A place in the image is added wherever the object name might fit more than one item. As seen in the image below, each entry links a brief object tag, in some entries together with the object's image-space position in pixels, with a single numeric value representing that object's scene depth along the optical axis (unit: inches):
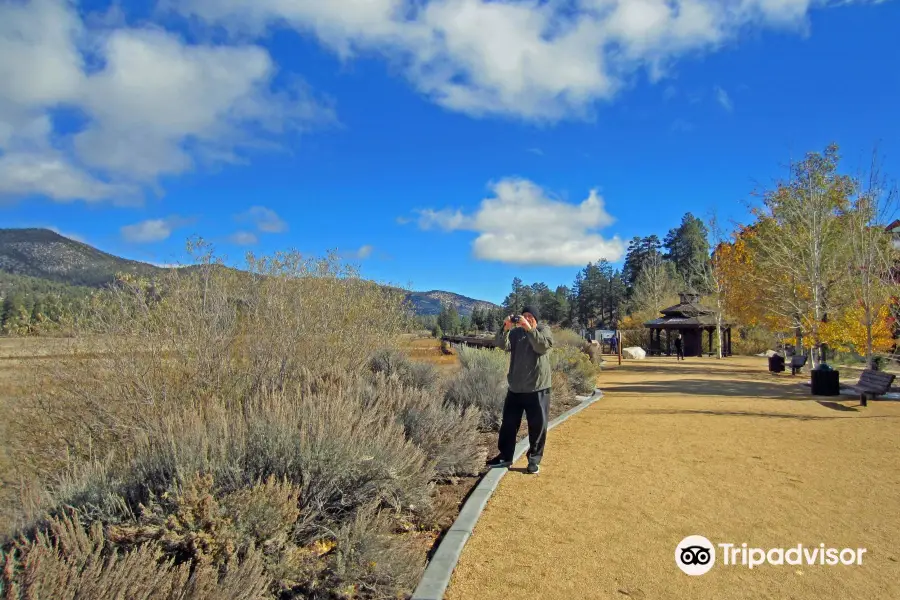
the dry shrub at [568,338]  893.8
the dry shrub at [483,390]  311.0
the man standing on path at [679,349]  1282.0
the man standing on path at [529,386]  215.0
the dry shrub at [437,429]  205.0
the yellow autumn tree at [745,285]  872.3
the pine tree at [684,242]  2875.2
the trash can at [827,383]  510.3
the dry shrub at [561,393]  419.2
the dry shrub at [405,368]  346.6
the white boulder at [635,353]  1307.6
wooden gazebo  1342.3
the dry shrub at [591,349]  858.1
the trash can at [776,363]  812.0
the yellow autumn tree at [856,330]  669.9
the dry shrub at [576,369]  505.4
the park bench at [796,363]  763.4
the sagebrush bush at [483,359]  395.3
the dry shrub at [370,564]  113.7
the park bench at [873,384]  425.1
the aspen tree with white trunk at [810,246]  743.1
